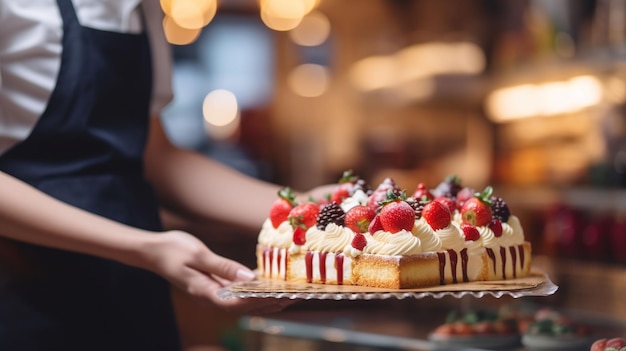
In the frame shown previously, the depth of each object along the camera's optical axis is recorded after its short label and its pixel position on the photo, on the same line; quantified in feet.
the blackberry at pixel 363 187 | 5.90
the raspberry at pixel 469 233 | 5.47
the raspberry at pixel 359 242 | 5.28
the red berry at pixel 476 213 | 5.55
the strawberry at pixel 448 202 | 5.64
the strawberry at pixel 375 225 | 5.21
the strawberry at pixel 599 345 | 4.84
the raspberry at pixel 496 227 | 5.61
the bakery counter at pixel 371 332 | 6.17
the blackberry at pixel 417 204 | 5.38
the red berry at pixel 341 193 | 5.99
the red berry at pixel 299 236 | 5.73
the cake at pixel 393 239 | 5.11
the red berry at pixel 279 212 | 5.95
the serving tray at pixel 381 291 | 4.62
